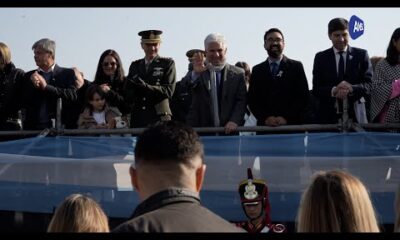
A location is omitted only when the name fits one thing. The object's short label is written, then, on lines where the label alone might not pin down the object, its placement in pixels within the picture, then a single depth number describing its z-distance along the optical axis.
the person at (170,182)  5.32
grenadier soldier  13.56
